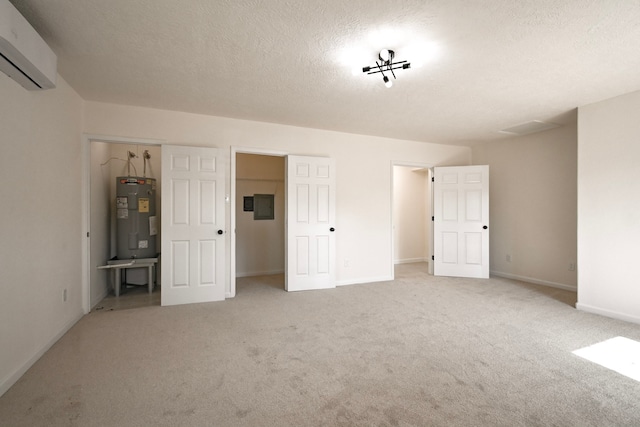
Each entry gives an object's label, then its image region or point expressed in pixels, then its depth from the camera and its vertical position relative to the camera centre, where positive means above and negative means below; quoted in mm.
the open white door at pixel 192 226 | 3631 -177
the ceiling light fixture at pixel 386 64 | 2346 +1270
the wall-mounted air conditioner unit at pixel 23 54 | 1640 +1010
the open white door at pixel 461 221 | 5164 -161
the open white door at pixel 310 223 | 4316 -174
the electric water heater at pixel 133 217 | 4191 -72
